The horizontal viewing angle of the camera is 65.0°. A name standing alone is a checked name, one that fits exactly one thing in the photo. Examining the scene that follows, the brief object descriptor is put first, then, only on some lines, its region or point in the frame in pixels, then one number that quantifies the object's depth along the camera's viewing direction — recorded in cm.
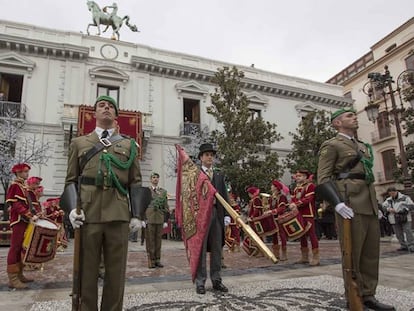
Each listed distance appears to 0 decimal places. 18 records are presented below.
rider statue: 2027
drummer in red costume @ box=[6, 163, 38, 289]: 473
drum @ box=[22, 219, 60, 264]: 459
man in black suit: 412
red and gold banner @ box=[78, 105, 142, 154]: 1650
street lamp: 1062
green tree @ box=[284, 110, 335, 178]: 2006
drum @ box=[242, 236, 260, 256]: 768
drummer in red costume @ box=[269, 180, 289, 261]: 725
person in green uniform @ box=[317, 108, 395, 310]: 315
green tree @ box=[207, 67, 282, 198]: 1577
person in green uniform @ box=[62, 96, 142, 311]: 252
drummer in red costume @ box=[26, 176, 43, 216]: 554
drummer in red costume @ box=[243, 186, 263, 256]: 773
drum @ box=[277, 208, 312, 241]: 645
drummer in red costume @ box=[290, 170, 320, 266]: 652
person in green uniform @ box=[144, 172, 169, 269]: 655
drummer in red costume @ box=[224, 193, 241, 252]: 955
